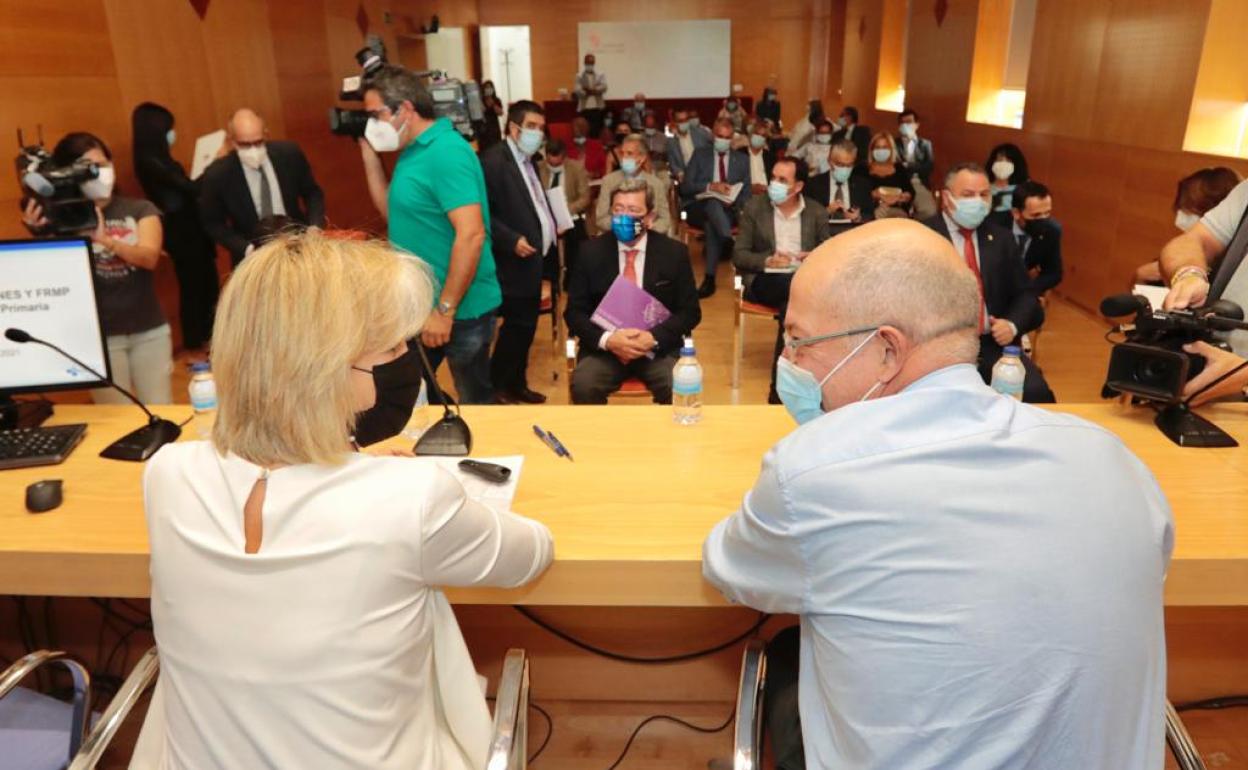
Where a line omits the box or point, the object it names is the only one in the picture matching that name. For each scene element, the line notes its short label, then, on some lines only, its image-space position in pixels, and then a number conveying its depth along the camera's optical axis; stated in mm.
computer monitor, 2051
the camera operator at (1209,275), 1999
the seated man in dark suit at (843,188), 6027
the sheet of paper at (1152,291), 3129
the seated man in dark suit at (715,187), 7000
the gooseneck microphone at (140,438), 1997
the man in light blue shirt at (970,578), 967
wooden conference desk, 1532
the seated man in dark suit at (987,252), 3520
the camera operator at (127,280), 3070
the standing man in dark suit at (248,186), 4547
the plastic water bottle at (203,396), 2197
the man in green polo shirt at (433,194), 2965
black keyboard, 1981
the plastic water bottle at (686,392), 2119
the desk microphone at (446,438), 1956
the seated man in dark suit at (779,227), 4695
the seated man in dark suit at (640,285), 3447
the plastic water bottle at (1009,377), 2213
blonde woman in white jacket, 1121
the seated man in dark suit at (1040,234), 4887
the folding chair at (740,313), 4566
